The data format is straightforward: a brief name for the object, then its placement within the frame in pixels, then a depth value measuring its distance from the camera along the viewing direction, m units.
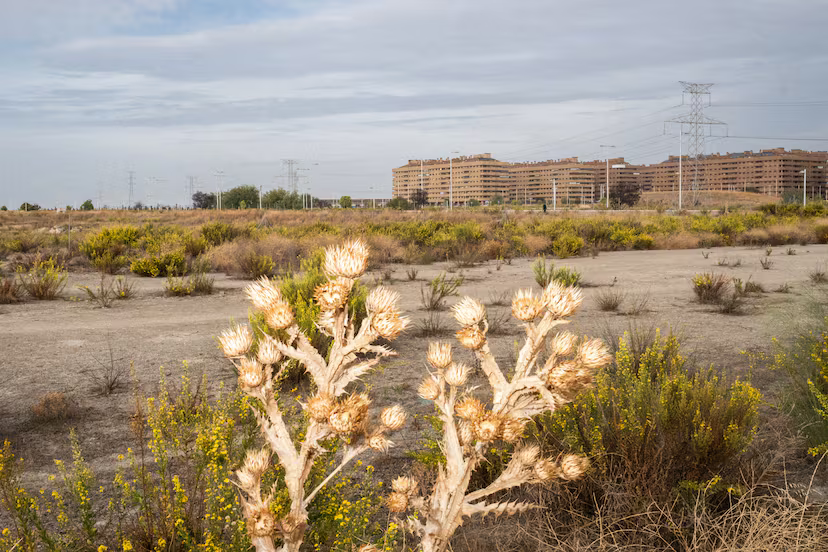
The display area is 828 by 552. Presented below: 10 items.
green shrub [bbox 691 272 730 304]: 11.49
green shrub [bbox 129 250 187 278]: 16.30
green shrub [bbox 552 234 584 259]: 21.30
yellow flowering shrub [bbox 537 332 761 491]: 3.53
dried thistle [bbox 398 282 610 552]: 1.67
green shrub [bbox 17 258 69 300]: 12.55
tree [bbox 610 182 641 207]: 87.25
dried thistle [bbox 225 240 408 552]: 1.58
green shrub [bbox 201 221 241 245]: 22.91
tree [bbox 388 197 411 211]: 79.56
